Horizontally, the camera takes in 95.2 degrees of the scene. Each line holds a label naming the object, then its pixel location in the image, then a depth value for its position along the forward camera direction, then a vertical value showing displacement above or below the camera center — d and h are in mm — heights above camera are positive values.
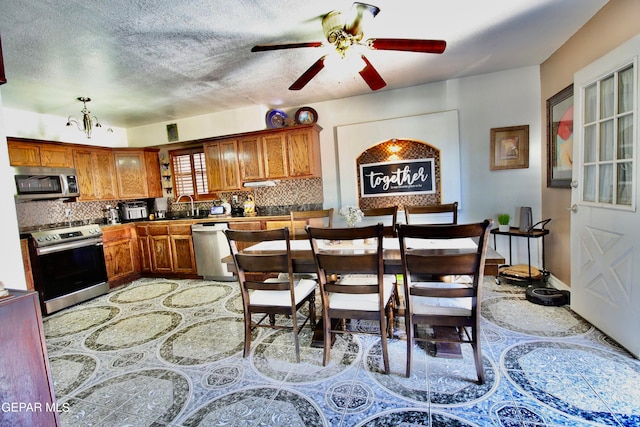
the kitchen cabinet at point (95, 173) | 4160 +487
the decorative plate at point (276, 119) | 4414 +1120
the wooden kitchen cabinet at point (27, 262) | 3256 -575
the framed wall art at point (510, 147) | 3566 +359
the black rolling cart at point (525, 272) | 3203 -1100
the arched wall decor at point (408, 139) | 3811 +604
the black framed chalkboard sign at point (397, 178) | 3945 +91
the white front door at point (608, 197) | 1931 -206
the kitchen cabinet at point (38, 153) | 3509 +717
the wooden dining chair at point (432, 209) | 2826 -268
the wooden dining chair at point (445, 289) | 1560 -611
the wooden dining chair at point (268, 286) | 1905 -652
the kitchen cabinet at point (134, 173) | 4621 +485
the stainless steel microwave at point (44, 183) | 3504 +335
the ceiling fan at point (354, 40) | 1896 +1029
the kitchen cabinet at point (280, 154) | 4176 +575
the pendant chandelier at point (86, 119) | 3646 +1130
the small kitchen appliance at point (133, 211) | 4734 -128
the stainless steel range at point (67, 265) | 3324 -699
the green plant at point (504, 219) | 3477 -499
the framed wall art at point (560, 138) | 2867 +363
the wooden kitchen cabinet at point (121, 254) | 4145 -739
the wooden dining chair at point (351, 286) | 1725 -620
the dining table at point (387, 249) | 1824 -458
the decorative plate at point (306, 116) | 4340 +1114
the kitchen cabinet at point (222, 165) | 4473 +500
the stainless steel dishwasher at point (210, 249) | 4137 -732
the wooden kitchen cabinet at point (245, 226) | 4055 -425
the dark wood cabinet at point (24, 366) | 1188 -656
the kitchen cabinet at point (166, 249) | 4371 -733
